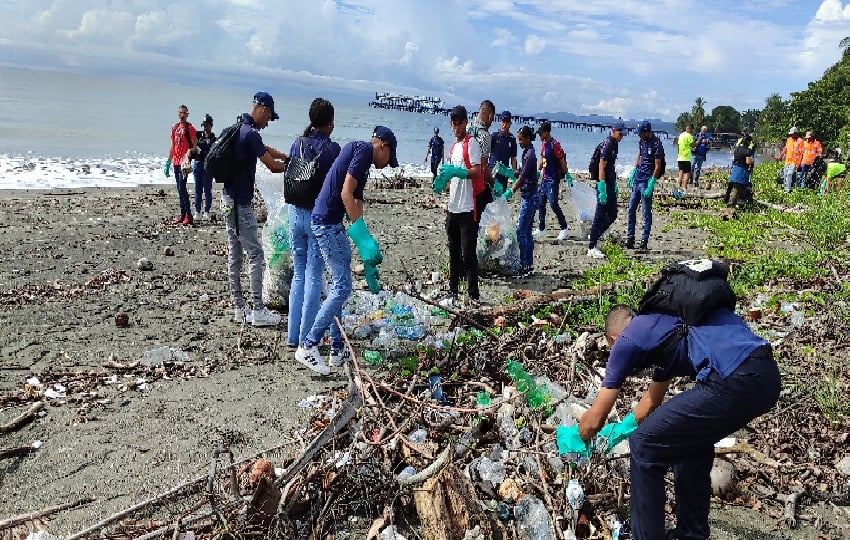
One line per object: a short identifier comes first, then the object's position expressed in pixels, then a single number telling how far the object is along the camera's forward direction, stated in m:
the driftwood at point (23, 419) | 3.62
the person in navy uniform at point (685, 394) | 2.18
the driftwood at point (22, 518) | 2.39
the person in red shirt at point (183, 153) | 9.30
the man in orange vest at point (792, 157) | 13.55
